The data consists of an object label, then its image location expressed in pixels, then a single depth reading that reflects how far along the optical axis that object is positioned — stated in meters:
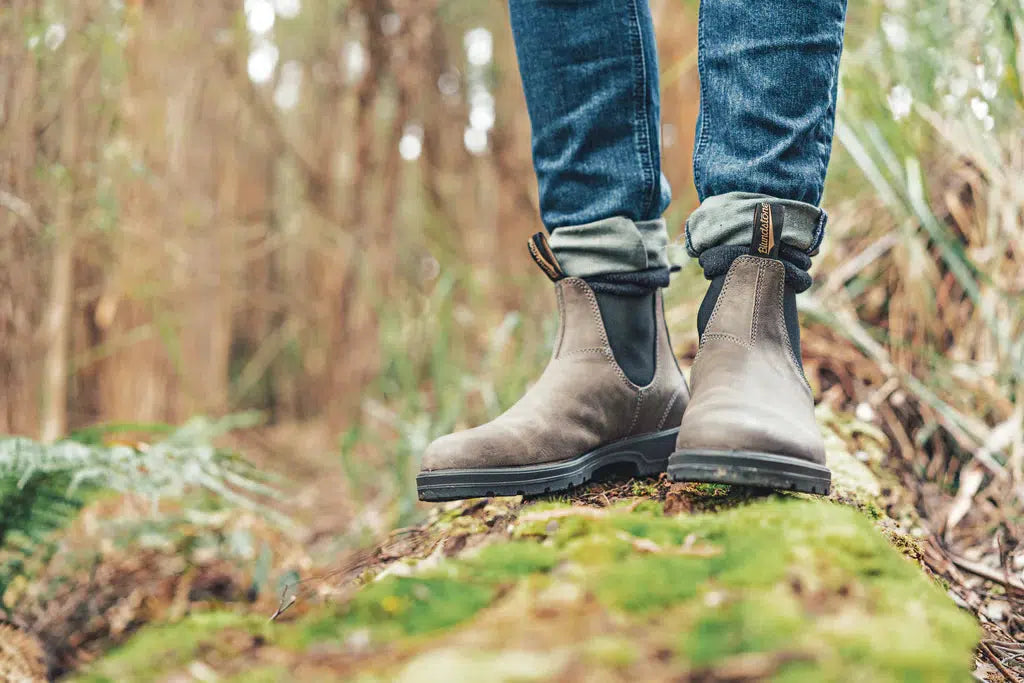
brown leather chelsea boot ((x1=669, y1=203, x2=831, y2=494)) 0.76
